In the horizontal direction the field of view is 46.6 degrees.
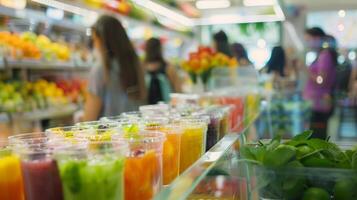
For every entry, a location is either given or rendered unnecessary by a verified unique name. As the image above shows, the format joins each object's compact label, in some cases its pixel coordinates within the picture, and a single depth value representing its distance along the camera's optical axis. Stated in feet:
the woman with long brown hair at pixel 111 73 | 9.68
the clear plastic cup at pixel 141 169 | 3.24
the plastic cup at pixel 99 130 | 3.61
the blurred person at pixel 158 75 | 13.33
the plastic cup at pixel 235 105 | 7.27
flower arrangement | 10.52
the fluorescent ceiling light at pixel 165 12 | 18.29
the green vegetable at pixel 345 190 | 3.49
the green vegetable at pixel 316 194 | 3.56
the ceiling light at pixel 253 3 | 32.59
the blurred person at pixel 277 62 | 22.20
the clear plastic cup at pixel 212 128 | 5.08
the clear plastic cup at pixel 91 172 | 2.81
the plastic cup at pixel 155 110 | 5.48
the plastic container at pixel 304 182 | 3.53
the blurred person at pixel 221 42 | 14.62
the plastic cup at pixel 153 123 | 4.23
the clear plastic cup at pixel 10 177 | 3.03
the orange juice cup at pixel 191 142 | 4.36
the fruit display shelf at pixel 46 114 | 12.75
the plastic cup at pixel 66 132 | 3.77
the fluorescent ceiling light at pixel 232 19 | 35.53
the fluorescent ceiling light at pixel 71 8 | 12.87
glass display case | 2.99
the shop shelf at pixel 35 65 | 12.84
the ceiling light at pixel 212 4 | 33.41
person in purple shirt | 18.44
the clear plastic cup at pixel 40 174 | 2.97
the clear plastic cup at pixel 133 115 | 5.29
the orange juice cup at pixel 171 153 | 3.86
